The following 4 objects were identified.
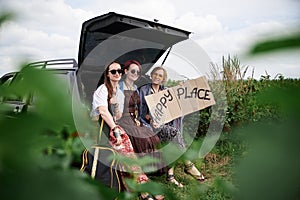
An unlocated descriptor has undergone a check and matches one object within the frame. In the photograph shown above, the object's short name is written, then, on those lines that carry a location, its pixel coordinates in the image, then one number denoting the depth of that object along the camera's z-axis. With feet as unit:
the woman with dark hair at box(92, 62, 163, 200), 6.99
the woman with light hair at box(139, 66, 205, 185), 8.82
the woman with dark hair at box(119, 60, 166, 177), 8.12
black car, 8.47
